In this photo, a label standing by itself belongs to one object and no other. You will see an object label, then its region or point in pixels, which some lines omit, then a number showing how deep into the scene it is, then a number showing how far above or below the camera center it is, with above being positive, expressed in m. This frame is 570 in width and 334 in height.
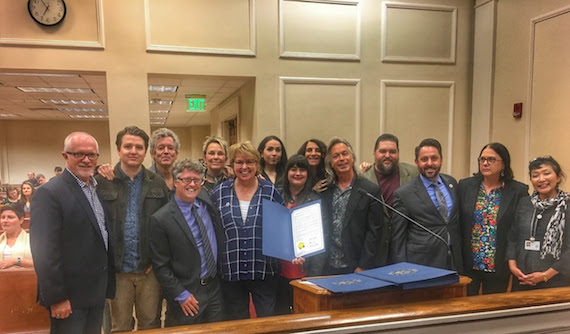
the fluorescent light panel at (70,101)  8.63 +0.86
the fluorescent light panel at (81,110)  10.20 +0.76
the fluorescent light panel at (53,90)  6.98 +0.93
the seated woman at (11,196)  5.49 -0.95
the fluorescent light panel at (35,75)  5.70 +0.99
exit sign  6.37 +0.56
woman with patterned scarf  1.86 -0.56
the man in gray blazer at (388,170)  2.48 -0.27
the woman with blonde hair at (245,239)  1.84 -0.55
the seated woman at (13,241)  2.37 -0.74
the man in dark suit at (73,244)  1.55 -0.50
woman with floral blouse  2.05 -0.50
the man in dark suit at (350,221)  2.00 -0.51
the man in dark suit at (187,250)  1.72 -0.58
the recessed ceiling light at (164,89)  6.65 +0.90
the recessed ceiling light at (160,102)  8.49 +0.79
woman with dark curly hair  2.22 -0.16
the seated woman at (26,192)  5.43 -0.88
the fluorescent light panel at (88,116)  11.72 +0.66
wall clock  3.48 +1.25
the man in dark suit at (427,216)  1.99 -0.48
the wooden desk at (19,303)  2.24 -1.09
